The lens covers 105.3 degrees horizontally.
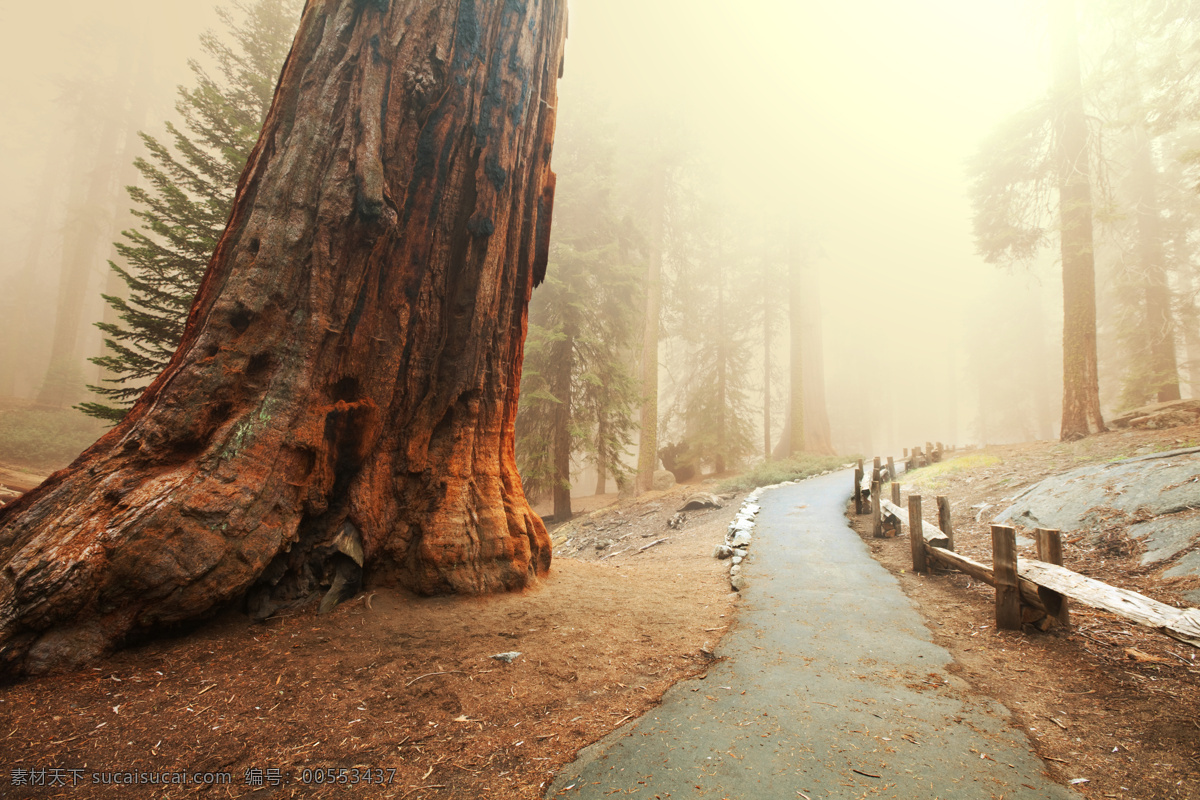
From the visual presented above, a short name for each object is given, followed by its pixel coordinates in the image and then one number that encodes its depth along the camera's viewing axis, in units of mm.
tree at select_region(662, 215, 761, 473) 21406
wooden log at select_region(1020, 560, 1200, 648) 2758
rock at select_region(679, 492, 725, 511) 12648
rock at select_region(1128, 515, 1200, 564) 4535
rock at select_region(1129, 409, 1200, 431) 9688
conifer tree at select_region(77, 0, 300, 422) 7934
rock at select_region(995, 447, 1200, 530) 5395
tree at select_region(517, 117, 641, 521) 13406
